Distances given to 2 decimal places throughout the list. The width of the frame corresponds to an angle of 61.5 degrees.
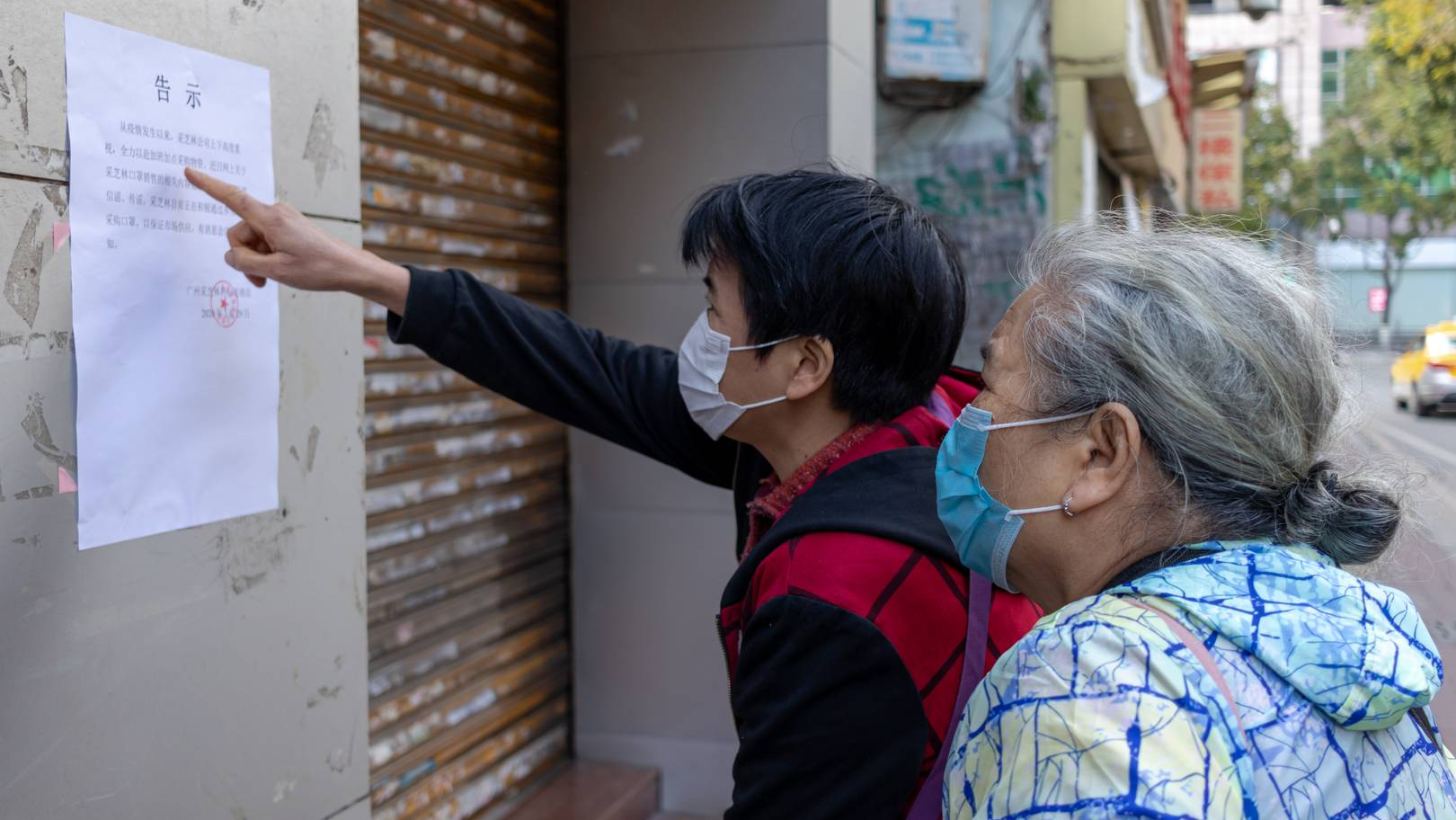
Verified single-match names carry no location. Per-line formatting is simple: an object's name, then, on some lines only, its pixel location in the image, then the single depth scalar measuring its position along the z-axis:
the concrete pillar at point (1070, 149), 8.42
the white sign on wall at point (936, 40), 7.15
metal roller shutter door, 3.25
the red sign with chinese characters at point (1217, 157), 19.39
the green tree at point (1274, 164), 34.41
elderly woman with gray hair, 1.08
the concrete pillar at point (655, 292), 4.16
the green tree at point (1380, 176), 16.72
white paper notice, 1.72
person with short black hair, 1.67
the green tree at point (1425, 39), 11.19
